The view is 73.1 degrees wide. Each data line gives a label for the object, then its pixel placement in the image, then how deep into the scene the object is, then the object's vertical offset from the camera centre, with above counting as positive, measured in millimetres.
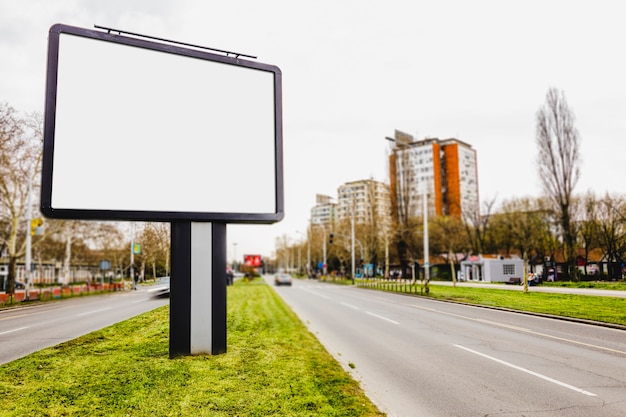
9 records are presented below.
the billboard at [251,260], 69250 -1673
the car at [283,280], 53594 -3833
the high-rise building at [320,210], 181125 +17188
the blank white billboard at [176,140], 7484 +2135
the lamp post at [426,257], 29859 -620
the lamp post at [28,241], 19906 +612
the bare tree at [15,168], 12586 +3749
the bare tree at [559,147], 25766 +6180
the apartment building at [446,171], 112688 +21277
